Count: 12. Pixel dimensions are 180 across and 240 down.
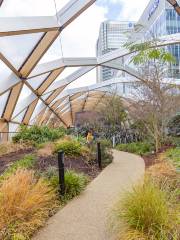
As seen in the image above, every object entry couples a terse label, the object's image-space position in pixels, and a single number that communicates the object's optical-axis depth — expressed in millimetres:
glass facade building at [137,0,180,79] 18047
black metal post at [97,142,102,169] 10445
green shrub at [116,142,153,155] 16328
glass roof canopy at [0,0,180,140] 10984
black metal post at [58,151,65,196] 6103
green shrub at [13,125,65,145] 17031
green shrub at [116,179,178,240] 3832
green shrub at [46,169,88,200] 6231
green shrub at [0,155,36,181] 8745
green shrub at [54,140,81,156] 11671
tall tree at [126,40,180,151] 15242
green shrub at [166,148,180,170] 8633
